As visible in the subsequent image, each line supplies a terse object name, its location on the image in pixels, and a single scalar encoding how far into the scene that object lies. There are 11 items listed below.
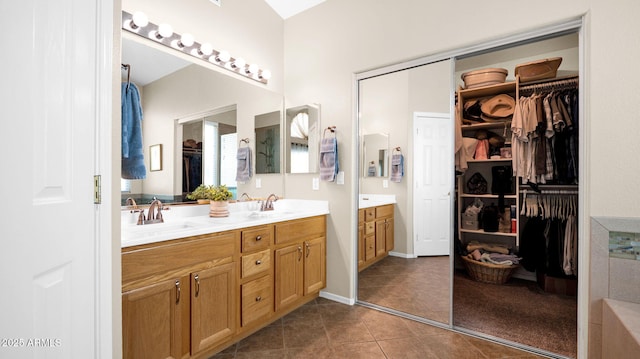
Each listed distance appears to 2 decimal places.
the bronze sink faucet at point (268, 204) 2.81
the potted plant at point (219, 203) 2.28
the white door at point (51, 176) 0.72
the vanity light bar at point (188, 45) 1.91
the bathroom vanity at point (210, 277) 1.45
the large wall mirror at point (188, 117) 2.00
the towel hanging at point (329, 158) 2.70
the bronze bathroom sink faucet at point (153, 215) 1.92
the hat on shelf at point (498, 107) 3.15
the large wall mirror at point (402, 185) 2.34
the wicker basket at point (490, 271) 3.09
